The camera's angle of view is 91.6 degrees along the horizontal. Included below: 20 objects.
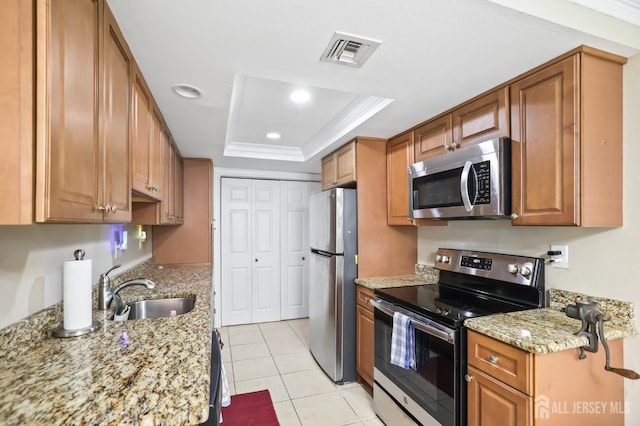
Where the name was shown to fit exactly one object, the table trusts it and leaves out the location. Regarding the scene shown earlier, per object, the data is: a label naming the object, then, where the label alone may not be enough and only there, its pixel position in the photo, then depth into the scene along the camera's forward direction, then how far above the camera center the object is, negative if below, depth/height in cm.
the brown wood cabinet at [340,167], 274 +47
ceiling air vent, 126 +72
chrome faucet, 165 -39
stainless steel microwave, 167 +20
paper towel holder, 123 -46
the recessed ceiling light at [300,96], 211 +83
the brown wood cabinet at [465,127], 172 +57
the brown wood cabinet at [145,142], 146 +40
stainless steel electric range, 158 -60
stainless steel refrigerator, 268 -59
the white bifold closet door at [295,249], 446 -49
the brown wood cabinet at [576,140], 138 +35
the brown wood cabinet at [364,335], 247 -98
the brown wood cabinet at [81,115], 71 +29
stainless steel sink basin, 198 -61
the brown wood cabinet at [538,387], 124 -74
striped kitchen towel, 185 -78
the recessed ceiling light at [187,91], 166 +69
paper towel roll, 121 -31
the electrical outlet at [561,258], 169 -23
